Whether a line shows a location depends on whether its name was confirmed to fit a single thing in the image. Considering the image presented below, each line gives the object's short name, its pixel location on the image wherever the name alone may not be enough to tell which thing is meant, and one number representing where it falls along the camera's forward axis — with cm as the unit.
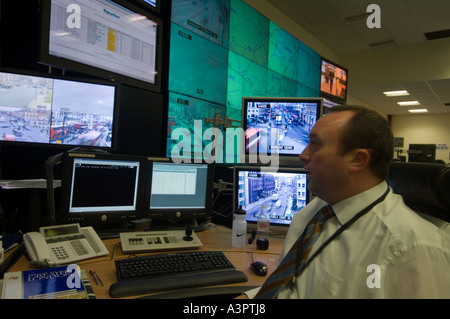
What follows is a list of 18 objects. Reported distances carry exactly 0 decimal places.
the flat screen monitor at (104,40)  167
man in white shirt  69
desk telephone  115
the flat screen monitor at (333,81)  349
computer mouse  121
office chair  88
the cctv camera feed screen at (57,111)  135
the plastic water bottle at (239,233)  155
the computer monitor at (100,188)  145
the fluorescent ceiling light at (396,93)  691
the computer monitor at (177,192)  168
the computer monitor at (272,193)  173
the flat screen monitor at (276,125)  187
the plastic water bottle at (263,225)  169
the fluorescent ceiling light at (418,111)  939
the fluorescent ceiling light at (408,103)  816
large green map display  265
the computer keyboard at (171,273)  102
